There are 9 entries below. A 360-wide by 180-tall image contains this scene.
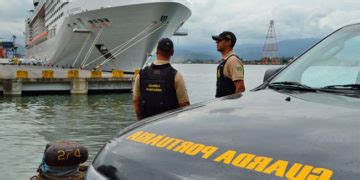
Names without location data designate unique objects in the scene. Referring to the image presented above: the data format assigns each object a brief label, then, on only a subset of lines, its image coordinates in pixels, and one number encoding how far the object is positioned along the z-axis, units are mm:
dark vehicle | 1370
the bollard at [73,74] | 23797
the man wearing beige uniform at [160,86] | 4016
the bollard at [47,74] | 23075
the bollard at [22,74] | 22534
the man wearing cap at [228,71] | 4559
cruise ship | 30906
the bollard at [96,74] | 24328
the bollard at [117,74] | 25266
